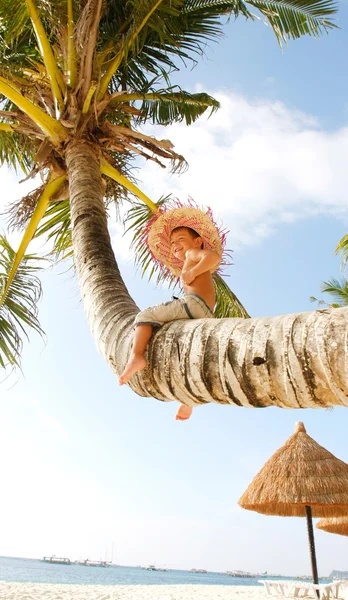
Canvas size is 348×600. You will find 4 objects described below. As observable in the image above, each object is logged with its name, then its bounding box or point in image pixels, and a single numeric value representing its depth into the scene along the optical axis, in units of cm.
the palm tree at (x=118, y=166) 151
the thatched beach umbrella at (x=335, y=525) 1014
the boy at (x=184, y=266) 198
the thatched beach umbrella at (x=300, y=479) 743
